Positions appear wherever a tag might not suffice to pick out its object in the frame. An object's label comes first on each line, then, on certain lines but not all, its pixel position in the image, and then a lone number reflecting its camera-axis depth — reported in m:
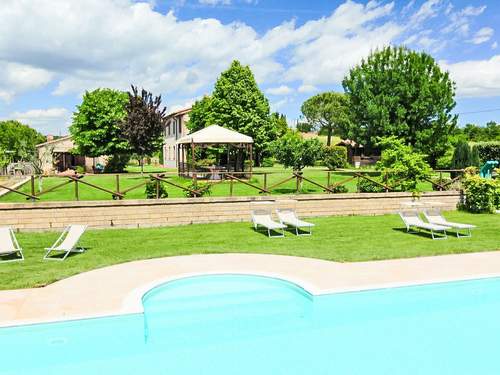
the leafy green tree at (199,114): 41.93
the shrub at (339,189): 16.65
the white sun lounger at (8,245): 9.57
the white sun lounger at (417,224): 12.53
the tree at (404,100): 31.03
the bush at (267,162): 47.22
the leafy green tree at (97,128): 39.94
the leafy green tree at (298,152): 19.31
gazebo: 23.72
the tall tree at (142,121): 32.12
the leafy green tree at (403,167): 17.14
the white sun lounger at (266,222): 12.71
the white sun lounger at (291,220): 12.90
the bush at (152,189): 14.48
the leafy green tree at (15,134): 88.38
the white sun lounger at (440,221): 12.72
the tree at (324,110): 80.12
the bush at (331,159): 28.93
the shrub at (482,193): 17.14
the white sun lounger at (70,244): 9.77
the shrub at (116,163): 41.41
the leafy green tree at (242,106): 36.88
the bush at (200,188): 15.00
